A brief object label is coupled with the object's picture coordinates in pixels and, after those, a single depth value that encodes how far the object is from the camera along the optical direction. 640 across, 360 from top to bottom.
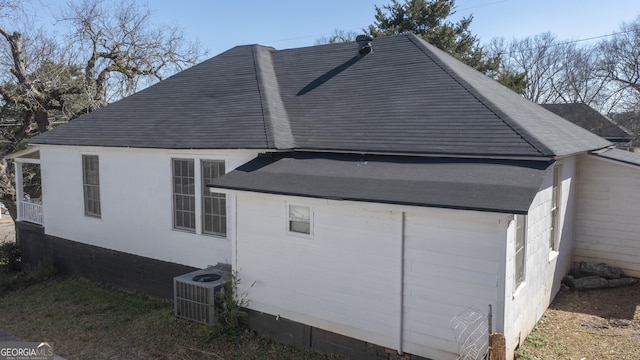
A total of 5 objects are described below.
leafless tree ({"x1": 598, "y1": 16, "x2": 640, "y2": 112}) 37.72
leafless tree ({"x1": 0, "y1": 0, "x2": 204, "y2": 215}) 18.38
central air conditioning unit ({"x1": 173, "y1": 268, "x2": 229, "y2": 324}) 8.07
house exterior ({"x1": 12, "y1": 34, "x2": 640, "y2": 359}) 6.05
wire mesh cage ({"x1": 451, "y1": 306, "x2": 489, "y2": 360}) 5.71
